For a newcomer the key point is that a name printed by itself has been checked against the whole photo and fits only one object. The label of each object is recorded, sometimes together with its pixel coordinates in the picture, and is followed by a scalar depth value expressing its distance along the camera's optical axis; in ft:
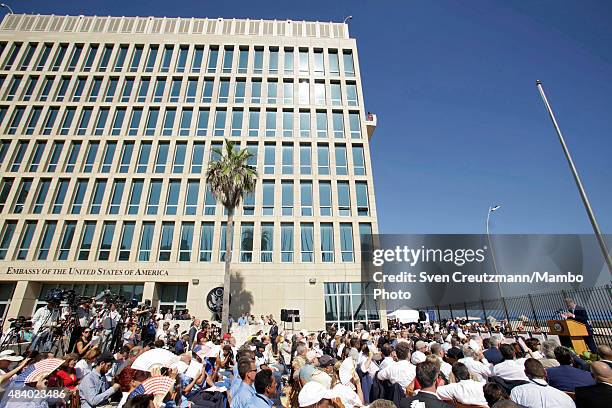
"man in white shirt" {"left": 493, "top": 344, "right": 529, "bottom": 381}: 16.47
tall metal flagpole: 34.99
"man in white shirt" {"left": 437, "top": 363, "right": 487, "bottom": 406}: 12.64
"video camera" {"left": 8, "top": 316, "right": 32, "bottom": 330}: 47.47
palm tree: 72.59
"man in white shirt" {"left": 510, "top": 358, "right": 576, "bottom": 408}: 12.37
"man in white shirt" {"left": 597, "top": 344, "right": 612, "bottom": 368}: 15.03
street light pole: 76.28
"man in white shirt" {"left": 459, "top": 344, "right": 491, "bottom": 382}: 19.07
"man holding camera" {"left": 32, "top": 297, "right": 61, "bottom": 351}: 43.42
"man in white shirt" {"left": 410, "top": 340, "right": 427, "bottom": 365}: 22.20
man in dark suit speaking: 30.60
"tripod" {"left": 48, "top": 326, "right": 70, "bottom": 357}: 45.56
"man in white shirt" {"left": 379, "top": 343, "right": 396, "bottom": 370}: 20.93
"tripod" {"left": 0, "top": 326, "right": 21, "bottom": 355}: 46.11
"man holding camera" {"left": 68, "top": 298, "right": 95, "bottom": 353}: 48.47
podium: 29.91
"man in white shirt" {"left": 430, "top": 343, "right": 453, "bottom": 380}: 19.54
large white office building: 85.76
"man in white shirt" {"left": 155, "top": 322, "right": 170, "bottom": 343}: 50.88
